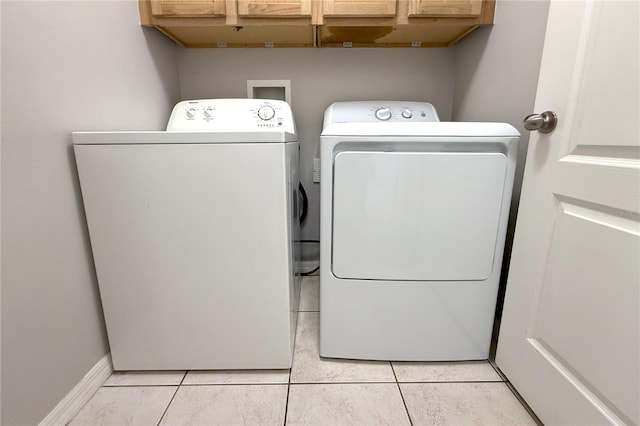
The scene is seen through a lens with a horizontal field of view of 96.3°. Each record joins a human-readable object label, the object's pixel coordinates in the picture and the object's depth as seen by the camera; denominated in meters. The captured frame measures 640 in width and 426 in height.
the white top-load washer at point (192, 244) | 0.86
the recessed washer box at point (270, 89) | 1.67
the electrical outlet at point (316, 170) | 1.76
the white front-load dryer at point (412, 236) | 0.93
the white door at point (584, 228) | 0.62
